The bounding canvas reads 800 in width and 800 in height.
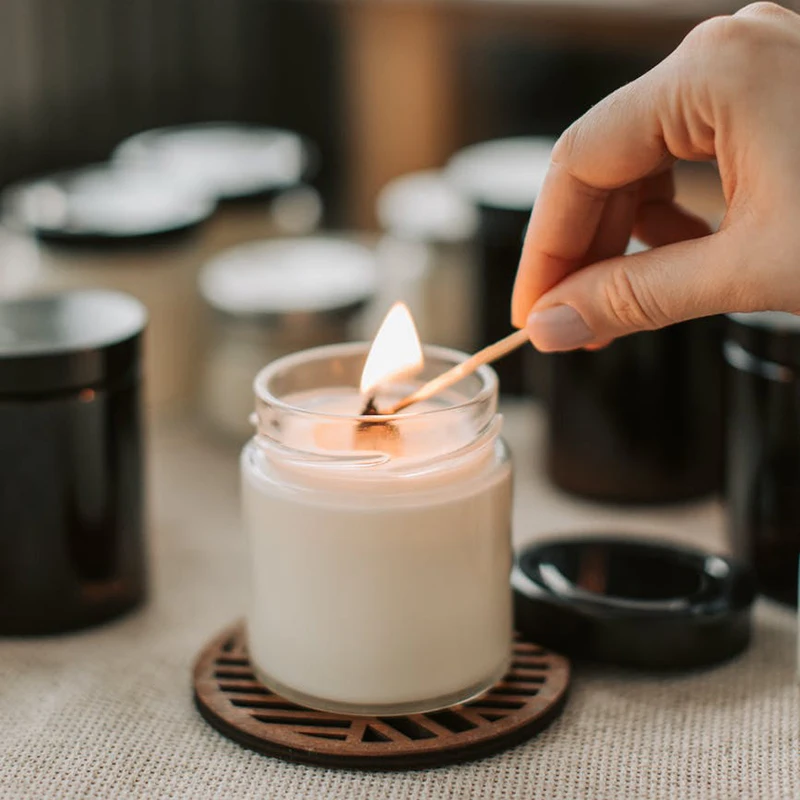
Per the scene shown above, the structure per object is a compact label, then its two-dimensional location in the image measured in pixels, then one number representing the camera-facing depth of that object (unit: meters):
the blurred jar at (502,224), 0.73
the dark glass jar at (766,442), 0.60
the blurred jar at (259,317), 0.71
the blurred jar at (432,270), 0.77
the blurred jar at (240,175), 0.83
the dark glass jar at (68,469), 0.59
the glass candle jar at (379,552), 0.54
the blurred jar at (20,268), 0.74
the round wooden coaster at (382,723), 0.54
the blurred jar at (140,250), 0.74
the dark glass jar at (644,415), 0.67
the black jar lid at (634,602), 0.58
